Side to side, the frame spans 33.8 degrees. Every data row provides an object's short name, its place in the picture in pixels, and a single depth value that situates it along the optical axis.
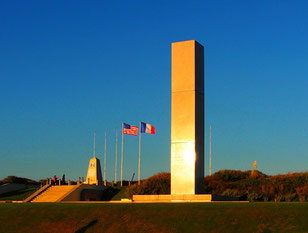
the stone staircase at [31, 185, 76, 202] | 50.67
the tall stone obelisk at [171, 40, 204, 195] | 34.03
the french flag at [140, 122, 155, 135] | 54.44
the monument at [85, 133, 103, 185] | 59.88
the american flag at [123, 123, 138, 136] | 58.16
